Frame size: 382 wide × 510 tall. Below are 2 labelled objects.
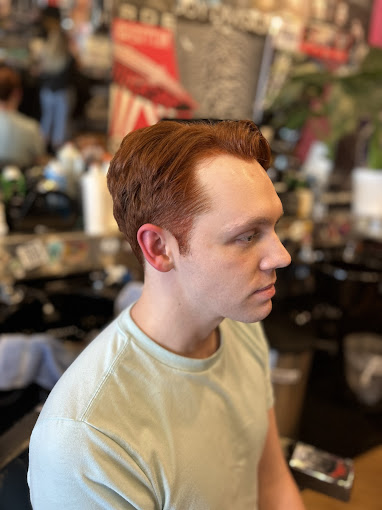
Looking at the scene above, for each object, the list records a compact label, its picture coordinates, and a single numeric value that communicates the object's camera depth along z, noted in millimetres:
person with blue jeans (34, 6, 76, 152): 2234
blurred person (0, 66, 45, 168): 2174
